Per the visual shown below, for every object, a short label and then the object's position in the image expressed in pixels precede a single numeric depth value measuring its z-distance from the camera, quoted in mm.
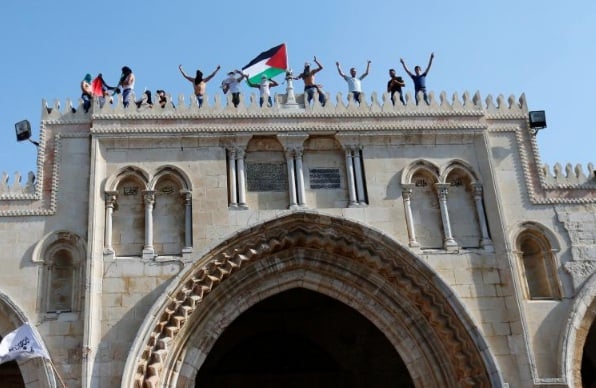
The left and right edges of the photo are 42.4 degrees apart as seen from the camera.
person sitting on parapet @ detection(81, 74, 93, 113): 15375
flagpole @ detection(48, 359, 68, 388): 12953
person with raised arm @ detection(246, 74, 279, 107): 15859
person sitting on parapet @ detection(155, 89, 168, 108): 15570
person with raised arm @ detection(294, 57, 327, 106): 16031
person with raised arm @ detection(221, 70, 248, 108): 16203
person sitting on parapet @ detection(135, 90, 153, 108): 15461
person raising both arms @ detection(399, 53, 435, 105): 16500
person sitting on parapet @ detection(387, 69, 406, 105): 16703
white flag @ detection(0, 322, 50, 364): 12703
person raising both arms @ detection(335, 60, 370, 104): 16219
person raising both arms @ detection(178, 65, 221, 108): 16250
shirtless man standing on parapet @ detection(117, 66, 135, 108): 15664
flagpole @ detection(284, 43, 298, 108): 15727
